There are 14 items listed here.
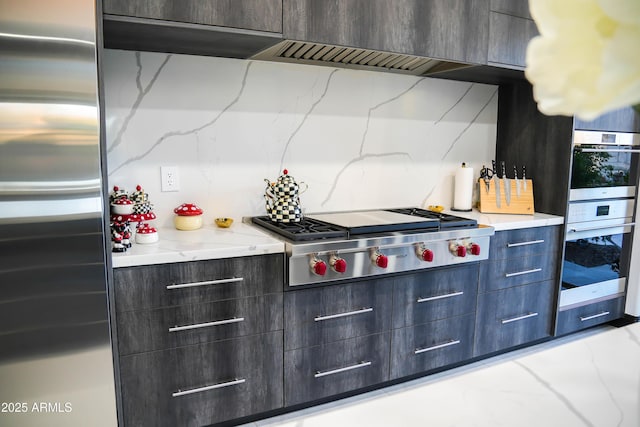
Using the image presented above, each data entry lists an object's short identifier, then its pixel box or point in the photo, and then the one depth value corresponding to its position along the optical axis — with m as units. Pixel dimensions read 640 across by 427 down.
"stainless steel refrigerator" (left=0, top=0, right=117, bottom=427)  1.40
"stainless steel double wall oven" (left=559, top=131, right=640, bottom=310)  2.78
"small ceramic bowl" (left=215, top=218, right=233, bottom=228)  2.23
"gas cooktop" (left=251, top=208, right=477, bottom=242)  2.05
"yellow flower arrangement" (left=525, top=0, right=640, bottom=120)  0.28
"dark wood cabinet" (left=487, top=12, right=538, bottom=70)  2.45
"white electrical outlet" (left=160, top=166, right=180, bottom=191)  2.22
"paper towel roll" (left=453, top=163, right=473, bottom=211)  2.91
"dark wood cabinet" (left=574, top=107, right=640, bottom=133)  2.78
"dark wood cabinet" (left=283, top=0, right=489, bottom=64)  1.98
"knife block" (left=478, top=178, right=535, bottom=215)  2.86
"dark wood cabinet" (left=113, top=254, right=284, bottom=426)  1.75
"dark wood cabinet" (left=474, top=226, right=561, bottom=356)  2.54
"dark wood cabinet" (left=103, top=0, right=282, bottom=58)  1.68
